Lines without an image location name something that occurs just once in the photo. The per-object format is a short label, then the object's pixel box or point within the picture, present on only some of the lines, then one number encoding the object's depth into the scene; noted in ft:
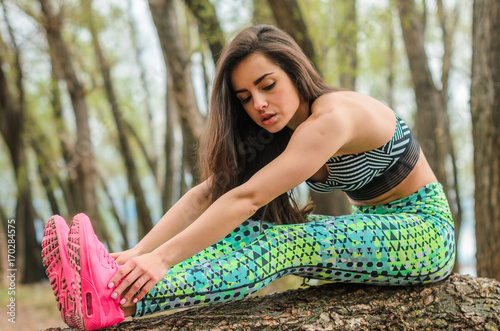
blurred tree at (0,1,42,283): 24.17
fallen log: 6.49
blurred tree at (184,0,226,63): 15.84
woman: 5.72
